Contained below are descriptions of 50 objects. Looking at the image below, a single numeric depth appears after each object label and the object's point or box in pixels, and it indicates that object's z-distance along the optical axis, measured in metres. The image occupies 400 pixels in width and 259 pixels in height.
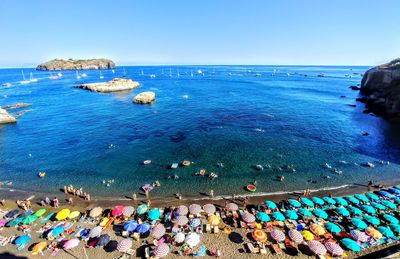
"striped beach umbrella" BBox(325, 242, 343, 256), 19.87
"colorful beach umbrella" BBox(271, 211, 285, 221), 24.52
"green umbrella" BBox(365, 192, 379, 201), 28.09
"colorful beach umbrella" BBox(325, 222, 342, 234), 22.55
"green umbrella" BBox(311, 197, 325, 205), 27.38
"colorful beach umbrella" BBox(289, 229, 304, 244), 21.16
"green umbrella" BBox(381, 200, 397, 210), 26.53
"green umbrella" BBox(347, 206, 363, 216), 25.46
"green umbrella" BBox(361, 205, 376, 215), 25.62
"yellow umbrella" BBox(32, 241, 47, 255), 20.73
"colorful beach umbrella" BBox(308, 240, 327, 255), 19.85
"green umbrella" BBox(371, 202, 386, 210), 26.12
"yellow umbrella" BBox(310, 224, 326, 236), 22.52
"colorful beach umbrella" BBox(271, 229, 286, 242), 21.19
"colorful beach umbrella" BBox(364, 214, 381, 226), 23.64
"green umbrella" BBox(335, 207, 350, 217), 25.01
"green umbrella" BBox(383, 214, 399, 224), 23.77
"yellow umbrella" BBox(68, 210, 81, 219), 25.42
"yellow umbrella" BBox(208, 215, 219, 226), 24.14
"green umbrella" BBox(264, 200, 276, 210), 26.81
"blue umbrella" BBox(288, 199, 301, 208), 26.84
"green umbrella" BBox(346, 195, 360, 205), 27.58
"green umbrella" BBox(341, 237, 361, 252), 20.38
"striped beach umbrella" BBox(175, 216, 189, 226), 23.39
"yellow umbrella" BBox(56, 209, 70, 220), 24.90
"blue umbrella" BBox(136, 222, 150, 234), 22.16
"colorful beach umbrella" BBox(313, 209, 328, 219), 24.91
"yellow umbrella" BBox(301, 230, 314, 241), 21.81
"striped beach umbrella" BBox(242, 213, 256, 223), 23.97
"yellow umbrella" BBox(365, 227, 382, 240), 21.81
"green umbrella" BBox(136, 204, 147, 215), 25.53
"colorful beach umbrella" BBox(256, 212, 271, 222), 24.28
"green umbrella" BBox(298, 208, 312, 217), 25.17
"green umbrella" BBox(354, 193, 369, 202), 28.15
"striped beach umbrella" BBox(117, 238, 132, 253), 20.14
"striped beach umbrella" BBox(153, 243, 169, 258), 19.50
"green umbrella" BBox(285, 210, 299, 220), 24.64
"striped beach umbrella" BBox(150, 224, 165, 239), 21.83
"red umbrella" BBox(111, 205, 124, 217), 25.18
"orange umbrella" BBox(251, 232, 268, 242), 21.61
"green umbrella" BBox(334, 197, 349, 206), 27.19
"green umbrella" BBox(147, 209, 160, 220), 24.48
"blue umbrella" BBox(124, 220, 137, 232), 22.53
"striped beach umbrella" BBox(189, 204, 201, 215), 25.39
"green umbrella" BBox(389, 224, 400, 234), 22.45
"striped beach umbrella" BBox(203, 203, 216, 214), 25.67
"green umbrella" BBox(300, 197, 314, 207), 26.99
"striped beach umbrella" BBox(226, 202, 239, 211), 26.30
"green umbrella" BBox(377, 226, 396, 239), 21.92
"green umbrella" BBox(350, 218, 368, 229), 22.96
